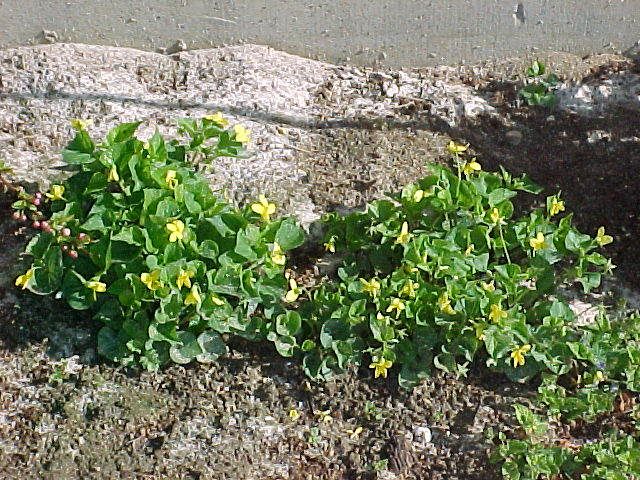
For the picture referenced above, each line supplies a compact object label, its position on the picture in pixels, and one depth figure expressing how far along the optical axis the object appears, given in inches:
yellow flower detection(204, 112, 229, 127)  126.3
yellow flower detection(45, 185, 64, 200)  120.8
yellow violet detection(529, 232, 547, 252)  123.6
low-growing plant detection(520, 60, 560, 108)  155.0
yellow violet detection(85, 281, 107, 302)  115.3
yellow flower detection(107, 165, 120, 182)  118.8
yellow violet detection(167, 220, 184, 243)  114.8
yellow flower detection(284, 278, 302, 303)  123.5
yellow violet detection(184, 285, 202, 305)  114.7
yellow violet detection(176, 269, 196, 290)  114.9
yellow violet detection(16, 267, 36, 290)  116.7
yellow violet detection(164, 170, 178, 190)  120.5
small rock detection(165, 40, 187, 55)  156.9
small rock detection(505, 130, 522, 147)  151.0
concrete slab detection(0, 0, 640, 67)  154.1
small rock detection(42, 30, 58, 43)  154.3
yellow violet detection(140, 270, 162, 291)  114.8
